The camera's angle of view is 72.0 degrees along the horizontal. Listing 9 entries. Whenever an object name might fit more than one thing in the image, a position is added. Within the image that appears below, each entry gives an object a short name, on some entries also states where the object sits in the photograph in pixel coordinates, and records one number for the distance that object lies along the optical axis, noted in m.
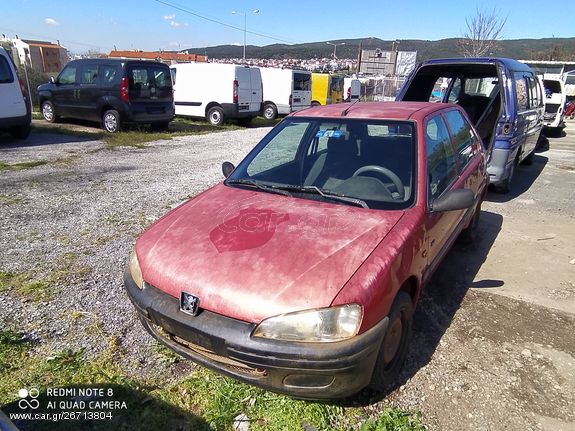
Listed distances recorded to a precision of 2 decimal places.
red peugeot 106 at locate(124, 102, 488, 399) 1.85
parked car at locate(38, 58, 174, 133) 10.68
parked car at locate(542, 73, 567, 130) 14.22
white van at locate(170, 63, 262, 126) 14.56
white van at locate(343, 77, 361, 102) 25.92
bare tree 24.34
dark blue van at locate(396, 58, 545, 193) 5.73
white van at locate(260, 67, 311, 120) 18.19
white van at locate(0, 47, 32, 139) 8.27
